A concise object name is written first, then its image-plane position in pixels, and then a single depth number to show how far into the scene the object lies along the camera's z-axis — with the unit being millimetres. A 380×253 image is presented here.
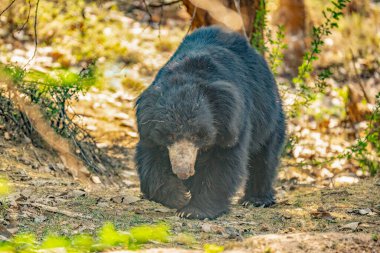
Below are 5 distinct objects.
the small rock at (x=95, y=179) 11633
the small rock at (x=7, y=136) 11344
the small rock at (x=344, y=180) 14325
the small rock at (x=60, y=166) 11523
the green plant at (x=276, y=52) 12680
